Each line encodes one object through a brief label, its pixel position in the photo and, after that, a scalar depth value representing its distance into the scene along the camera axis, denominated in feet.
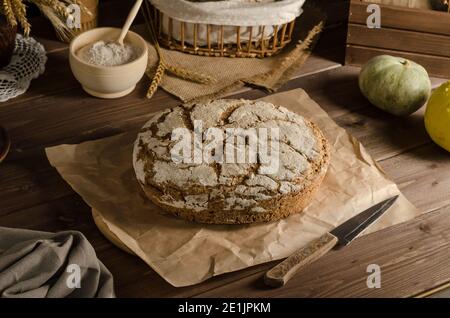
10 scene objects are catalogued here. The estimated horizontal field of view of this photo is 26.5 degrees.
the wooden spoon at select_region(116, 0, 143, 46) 4.58
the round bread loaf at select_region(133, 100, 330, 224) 3.90
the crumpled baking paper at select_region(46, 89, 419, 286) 3.84
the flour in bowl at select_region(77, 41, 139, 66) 4.49
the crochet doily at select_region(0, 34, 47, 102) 4.65
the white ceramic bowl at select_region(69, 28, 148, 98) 4.46
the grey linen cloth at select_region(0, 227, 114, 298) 3.62
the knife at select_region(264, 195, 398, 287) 3.77
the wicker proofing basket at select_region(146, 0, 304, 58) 4.84
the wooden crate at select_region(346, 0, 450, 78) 4.69
